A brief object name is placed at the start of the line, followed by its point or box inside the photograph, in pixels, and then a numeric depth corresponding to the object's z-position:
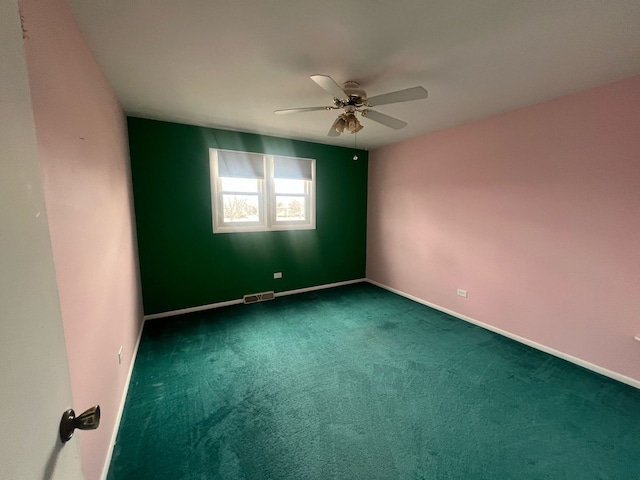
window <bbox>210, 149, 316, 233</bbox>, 3.70
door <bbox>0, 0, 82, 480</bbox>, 0.46
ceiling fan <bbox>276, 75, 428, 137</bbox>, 1.79
